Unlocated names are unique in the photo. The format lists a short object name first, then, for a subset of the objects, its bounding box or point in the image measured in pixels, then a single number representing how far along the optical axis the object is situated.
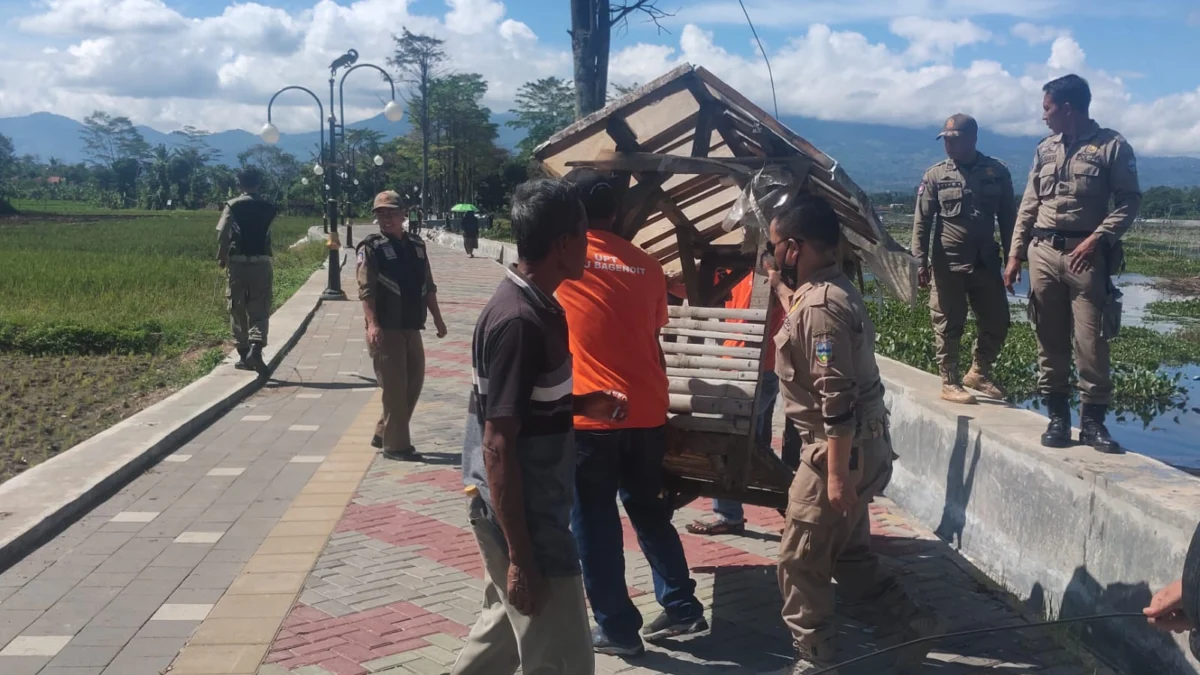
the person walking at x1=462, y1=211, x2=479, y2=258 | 34.97
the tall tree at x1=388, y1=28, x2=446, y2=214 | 65.49
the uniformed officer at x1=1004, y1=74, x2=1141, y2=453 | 4.88
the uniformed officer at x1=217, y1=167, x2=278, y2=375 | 9.98
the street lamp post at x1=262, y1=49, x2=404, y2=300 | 18.56
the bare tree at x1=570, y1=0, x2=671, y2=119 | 10.44
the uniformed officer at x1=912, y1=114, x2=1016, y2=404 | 5.93
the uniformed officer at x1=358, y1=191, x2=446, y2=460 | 7.36
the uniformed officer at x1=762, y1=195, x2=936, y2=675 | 3.58
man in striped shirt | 2.84
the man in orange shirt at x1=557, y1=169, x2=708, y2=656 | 4.02
